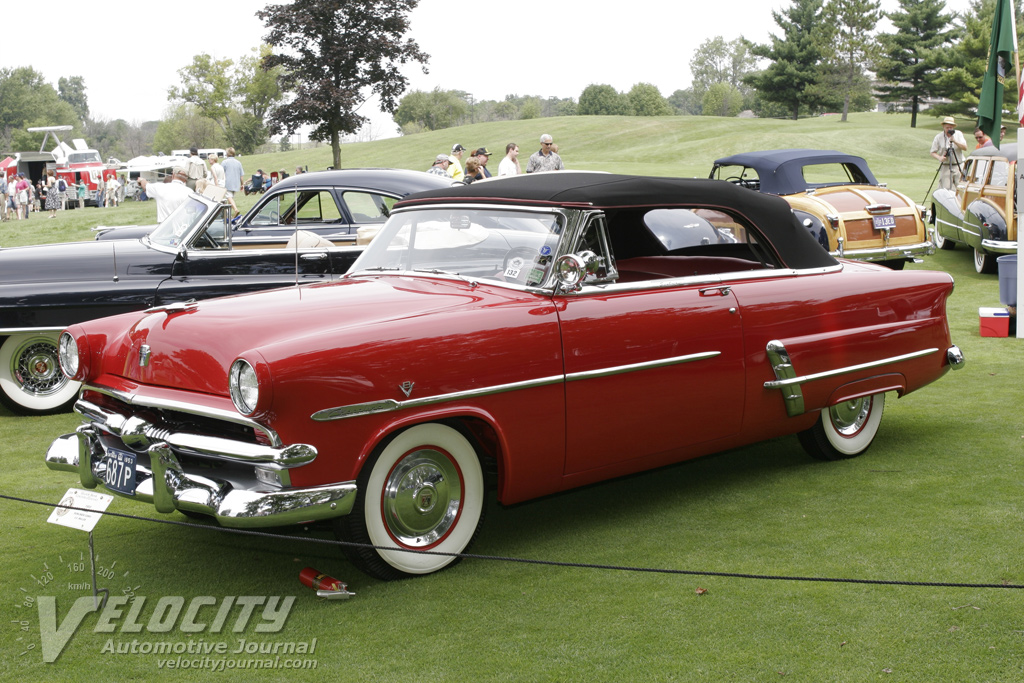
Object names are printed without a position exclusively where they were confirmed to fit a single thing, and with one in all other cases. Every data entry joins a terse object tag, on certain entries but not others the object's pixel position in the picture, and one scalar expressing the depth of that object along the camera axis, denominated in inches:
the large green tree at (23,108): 4306.1
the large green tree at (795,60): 2613.2
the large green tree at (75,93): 6525.6
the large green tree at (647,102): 3570.4
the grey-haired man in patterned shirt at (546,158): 574.9
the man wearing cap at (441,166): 528.7
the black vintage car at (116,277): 272.1
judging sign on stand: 140.9
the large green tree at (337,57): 1316.4
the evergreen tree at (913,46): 2409.0
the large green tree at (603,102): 3474.4
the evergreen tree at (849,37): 2608.3
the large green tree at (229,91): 3115.2
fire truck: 1840.6
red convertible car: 138.6
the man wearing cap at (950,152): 618.0
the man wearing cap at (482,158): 553.9
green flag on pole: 349.7
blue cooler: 348.2
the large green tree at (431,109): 3462.1
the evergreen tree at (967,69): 2174.0
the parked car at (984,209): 483.2
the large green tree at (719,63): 4940.9
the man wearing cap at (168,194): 437.1
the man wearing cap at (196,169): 761.6
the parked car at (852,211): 462.0
